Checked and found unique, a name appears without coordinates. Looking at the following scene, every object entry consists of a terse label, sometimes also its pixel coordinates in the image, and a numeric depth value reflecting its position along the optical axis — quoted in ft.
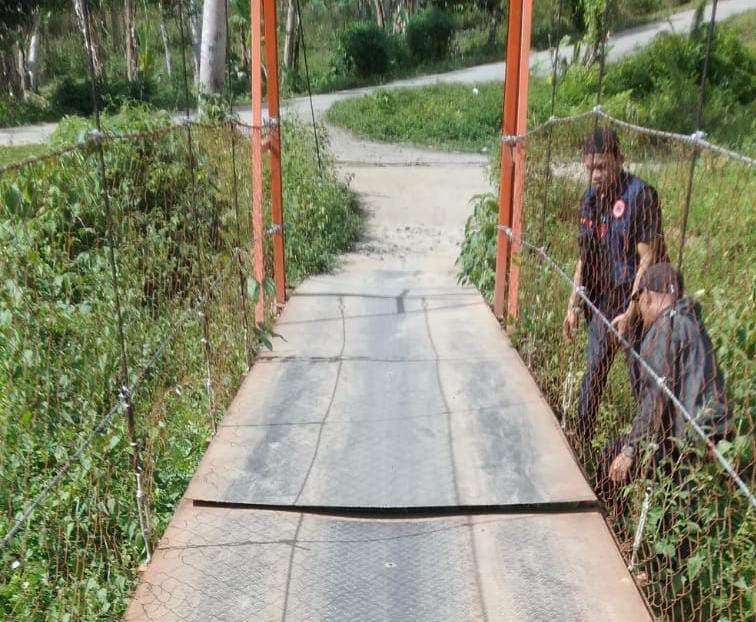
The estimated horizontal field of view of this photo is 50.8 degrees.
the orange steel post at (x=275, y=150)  15.98
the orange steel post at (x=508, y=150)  15.10
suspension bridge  8.02
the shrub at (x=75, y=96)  56.29
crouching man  8.28
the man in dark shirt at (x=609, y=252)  10.17
